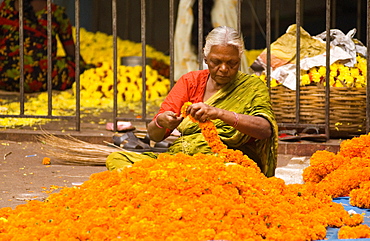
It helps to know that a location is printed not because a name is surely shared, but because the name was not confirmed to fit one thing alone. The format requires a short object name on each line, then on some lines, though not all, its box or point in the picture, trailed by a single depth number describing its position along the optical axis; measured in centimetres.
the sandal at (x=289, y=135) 1148
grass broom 1016
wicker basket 1148
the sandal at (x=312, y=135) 1134
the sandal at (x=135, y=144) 1074
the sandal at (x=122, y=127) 1252
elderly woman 735
